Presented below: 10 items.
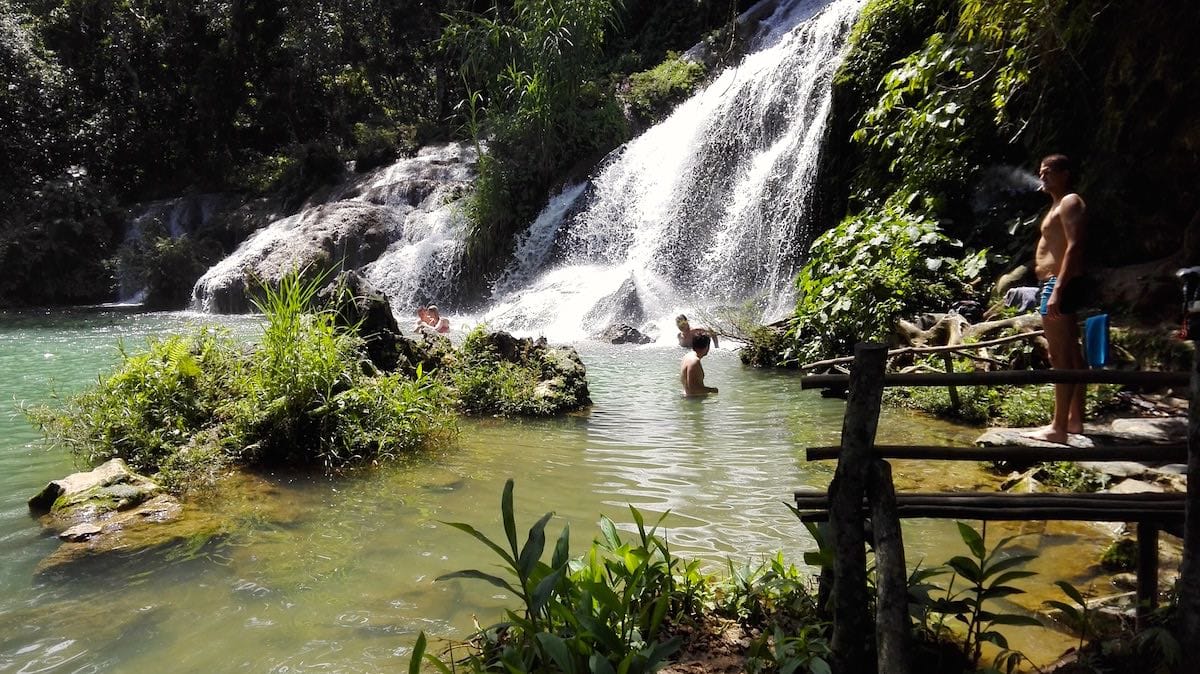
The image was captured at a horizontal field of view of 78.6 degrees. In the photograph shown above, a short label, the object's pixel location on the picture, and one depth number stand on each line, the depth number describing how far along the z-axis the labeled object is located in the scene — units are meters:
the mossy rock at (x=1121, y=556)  3.34
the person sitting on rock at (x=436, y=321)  11.73
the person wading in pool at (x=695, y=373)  7.81
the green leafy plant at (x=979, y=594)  2.22
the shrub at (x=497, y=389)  7.38
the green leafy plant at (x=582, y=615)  2.13
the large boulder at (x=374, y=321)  7.58
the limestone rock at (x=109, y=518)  3.90
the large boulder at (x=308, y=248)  18.94
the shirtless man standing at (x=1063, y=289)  4.84
